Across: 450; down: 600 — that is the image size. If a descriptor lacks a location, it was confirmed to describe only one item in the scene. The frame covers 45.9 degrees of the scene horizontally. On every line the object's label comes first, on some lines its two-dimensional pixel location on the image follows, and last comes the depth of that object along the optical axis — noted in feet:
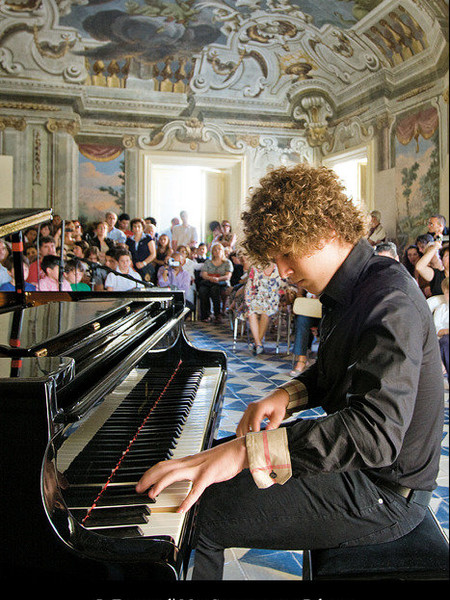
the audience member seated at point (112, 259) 21.74
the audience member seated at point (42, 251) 17.23
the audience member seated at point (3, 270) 17.00
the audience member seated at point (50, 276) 15.24
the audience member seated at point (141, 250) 27.81
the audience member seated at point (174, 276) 28.07
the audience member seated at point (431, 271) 12.52
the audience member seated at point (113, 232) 30.07
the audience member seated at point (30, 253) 21.76
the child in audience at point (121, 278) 20.15
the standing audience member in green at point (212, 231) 35.85
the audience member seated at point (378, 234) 29.62
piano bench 3.53
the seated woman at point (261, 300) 20.07
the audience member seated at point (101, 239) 28.19
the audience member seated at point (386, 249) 14.81
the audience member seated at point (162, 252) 28.68
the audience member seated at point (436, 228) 15.77
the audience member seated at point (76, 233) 26.76
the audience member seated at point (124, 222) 31.78
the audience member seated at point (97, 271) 19.77
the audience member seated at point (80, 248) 23.00
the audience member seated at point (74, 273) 16.08
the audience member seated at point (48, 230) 26.17
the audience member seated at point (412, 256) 20.02
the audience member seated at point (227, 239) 30.45
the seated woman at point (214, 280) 28.60
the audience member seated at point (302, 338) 17.26
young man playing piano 3.15
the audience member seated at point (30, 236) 24.47
